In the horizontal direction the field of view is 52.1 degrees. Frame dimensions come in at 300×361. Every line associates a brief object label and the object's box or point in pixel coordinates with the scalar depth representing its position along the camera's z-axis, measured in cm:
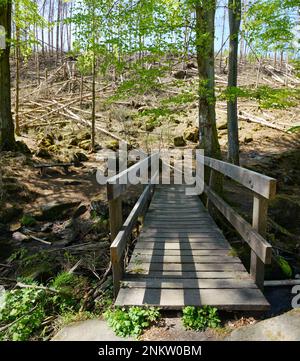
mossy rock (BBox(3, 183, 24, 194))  930
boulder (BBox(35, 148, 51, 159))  1279
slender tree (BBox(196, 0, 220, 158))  679
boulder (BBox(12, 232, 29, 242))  732
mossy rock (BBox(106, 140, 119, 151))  1602
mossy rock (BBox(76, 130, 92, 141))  1687
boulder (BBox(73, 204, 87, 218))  841
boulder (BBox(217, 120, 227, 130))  1875
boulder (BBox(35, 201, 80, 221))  852
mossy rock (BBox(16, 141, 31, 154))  1236
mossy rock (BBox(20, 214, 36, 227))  807
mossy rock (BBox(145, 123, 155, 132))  1938
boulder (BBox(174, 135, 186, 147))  1733
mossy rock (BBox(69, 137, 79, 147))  1609
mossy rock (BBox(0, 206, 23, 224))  823
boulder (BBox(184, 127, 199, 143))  1797
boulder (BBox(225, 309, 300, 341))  250
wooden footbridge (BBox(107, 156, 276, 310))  319
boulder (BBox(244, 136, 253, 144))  1744
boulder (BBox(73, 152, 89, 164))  1334
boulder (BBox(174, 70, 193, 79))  2634
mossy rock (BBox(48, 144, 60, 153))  1395
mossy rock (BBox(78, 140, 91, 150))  1569
